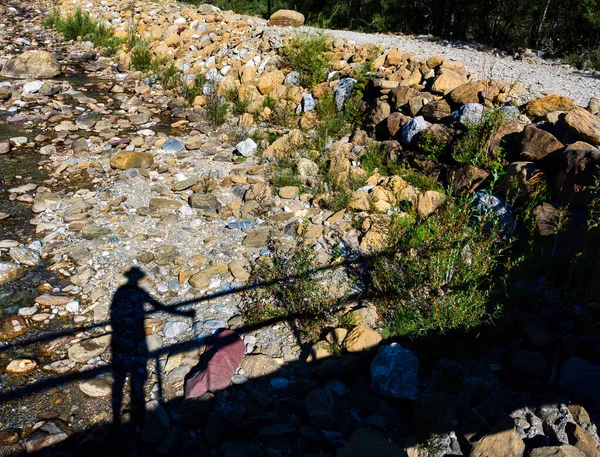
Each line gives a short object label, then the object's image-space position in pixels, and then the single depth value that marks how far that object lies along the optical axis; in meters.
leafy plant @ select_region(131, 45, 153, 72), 9.76
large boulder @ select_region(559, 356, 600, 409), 2.87
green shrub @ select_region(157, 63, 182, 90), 8.84
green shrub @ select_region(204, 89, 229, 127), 7.47
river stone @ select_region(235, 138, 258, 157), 6.45
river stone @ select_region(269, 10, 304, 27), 9.67
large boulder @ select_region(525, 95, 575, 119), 4.98
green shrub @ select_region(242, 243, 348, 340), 3.76
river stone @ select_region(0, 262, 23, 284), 4.13
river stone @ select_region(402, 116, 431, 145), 5.68
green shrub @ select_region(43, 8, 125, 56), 10.92
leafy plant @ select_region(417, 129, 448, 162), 5.38
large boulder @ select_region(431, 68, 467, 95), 5.89
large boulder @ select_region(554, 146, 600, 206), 3.94
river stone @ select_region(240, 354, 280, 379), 3.38
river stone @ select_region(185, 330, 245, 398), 3.23
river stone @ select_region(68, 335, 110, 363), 3.46
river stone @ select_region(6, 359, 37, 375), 3.32
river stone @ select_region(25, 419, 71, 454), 2.85
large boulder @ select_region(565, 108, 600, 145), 4.27
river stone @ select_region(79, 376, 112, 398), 3.21
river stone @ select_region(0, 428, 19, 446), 2.86
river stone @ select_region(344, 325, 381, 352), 3.42
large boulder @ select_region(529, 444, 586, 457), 2.46
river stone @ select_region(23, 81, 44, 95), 8.38
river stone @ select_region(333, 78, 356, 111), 7.06
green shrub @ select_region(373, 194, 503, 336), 3.40
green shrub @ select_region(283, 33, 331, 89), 7.73
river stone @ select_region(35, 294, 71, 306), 3.89
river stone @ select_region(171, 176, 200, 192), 5.64
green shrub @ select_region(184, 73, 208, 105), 8.34
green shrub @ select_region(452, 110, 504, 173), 4.87
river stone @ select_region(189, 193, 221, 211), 5.31
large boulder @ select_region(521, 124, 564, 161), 4.45
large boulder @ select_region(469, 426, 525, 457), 2.55
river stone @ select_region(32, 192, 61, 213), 5.16
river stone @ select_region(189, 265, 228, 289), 4.18
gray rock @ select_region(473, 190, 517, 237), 4.25
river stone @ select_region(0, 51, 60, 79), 9.18
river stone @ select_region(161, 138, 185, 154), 6.61
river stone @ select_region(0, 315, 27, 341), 3.61
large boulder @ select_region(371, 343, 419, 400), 3.12
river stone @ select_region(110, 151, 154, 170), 6.03
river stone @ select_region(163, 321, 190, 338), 3.74
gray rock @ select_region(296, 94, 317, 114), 7.39
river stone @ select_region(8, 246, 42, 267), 4.33
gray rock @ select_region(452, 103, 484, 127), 5.21
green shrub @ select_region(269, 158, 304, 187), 5.69
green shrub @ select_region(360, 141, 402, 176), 5.67
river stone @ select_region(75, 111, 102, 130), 7.30
